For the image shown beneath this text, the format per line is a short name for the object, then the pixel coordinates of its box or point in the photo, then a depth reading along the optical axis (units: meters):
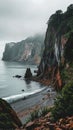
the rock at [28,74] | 65.20
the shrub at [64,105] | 11.53
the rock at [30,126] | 10.70
